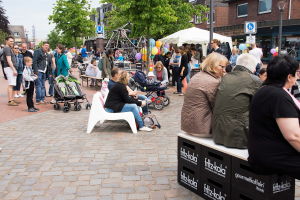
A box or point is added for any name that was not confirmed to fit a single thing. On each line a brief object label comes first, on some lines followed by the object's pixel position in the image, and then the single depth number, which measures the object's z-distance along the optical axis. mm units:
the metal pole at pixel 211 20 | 12443
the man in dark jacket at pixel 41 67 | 9469
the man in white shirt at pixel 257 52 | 10891
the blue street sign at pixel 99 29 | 24934
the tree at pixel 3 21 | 46016
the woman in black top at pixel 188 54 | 11841
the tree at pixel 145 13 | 13062
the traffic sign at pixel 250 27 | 13984
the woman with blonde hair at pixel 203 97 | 3512
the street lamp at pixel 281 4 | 13787
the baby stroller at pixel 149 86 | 8852
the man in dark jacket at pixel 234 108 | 3170
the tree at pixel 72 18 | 28344
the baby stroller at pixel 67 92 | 8664
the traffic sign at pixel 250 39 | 13514
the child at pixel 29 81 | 8125
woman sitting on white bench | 6273
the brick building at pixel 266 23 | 27172
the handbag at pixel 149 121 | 6590
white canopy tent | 14625
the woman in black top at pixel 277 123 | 2514
